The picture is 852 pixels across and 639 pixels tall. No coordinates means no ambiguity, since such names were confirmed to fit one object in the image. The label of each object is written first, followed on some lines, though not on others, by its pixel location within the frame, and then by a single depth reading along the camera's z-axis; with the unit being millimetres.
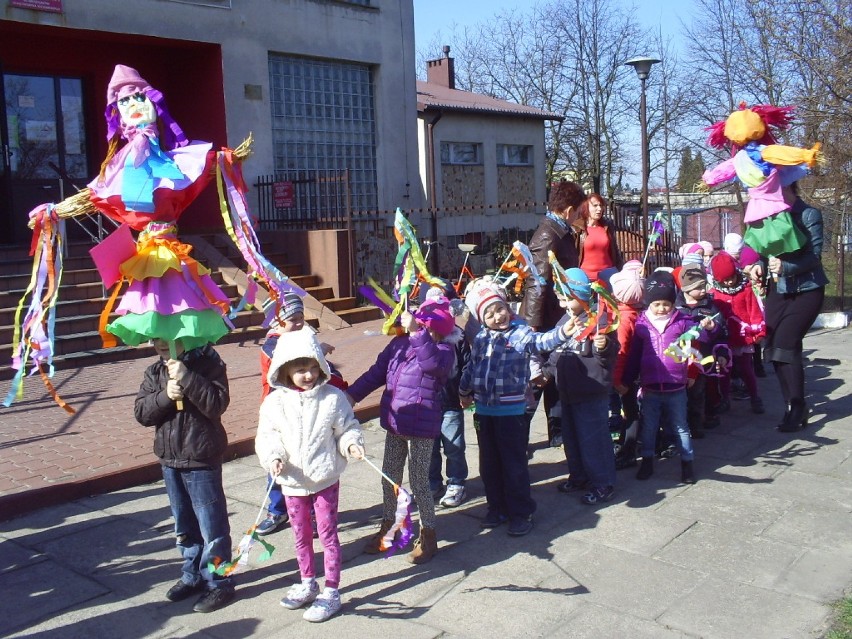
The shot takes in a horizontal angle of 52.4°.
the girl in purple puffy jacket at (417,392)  4398
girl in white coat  3840
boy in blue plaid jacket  4746
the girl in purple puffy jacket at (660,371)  5535
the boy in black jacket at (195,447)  3904
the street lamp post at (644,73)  14156
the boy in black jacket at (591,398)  5195
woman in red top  6516
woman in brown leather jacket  6254
